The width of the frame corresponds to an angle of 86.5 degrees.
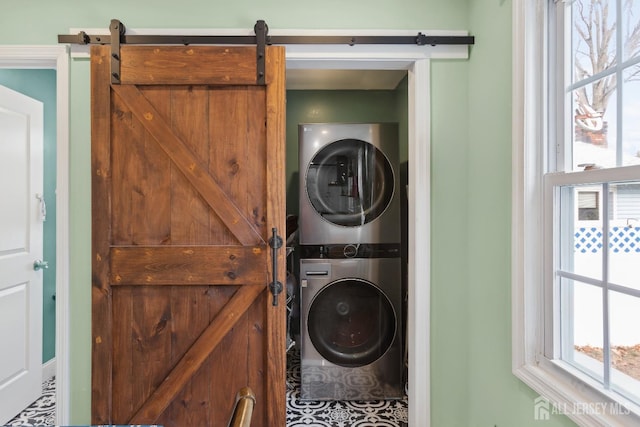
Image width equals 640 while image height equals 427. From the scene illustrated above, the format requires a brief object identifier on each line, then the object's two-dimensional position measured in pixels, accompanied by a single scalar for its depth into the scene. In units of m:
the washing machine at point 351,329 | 2.39
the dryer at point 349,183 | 2.38
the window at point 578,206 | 0.97
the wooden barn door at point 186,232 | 1.65
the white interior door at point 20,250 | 2.07
